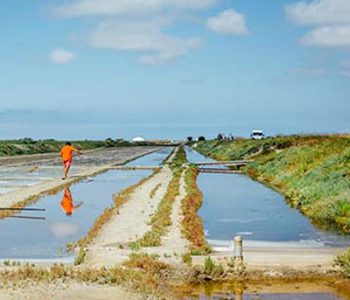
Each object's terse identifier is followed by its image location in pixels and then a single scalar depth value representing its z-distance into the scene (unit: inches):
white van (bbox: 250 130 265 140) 3408.2
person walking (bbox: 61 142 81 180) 1268.5
